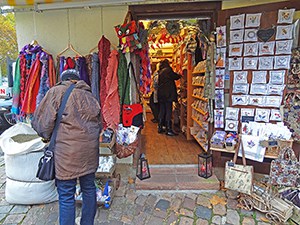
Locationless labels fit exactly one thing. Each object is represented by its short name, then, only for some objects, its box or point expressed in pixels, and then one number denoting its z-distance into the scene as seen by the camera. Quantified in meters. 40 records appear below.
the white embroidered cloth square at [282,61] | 2.75
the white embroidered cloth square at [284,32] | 2.68
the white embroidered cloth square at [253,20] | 2.81
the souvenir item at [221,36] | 2.99
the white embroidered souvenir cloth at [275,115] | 2.87
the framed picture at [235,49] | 2.94
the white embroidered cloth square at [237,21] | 2.88
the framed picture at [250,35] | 2.86
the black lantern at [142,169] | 3.03
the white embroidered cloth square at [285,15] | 2.65
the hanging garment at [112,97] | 3.09
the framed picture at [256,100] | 2.92
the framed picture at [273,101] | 2.85
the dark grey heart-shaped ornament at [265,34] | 2.76
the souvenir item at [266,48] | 2.79
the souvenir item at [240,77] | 2.97
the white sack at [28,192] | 2.63
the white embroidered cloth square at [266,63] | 2.83
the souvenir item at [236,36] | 2.91
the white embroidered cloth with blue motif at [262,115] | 2.92
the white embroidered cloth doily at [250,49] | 2.87
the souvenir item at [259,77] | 2.88
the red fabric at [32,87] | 3.21
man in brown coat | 1.88
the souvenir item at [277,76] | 2.80
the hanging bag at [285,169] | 2.48
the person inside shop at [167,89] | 5.01
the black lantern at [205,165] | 3.05
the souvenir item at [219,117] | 3.15
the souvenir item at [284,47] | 2.71
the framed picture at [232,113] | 3.06
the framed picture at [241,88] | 2.98
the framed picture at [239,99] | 3.00
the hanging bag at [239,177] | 2.54
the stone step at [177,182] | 2.95
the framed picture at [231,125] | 3.09
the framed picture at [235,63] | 2.97
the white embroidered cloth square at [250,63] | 2.90
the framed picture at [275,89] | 2.82
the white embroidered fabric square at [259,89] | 2.89
